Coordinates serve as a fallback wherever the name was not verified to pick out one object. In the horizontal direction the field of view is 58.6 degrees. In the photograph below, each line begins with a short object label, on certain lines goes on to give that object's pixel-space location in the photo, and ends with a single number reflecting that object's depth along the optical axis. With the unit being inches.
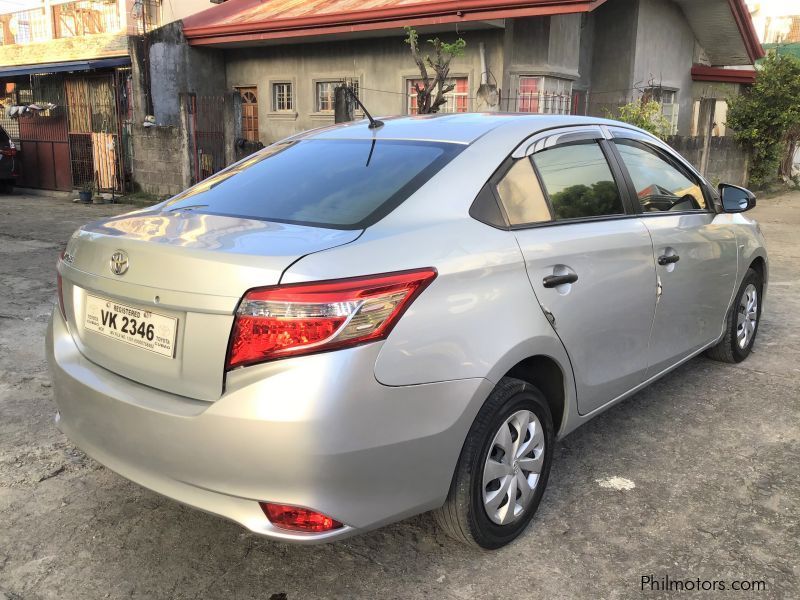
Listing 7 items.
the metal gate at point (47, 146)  633.6
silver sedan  81.5
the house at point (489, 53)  526.0
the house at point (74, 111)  600.4
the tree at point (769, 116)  628.1
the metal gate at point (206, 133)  519.5
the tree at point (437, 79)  402.3
